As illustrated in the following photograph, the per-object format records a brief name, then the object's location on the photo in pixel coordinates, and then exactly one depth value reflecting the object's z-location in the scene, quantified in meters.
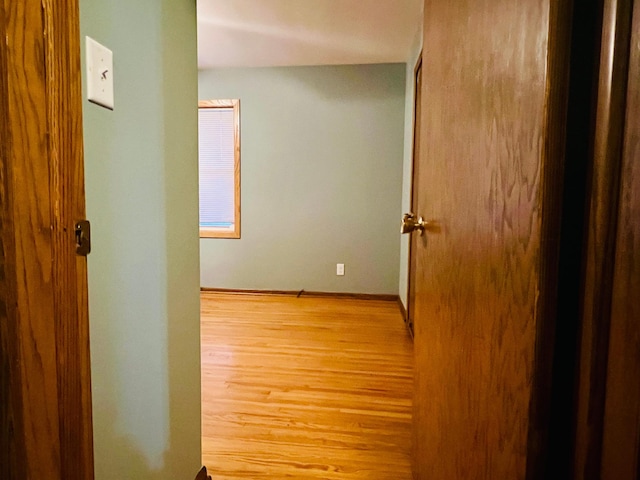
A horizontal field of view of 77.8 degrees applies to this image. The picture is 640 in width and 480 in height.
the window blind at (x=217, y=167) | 4.17
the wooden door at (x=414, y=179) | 3.04
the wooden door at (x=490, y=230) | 0.54
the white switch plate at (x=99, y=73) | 0.77
